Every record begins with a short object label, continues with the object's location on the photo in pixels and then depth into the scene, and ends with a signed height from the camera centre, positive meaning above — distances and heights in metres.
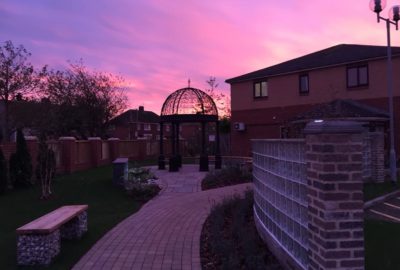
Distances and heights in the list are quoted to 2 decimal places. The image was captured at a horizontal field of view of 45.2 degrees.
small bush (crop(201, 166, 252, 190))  16.87 -1.33
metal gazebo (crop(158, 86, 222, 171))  21.20 +1.35
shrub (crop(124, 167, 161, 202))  14.68 -1.39
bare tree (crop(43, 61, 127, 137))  42.00 +3.87
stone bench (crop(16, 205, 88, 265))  6.92 -1.44
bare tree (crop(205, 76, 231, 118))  49.53 +3.12
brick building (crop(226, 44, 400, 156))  27.16 +3.37
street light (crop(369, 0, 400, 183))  16.55 +3.98
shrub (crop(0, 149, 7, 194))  15.36 -1.00
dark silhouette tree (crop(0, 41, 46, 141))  30.89 +4.32
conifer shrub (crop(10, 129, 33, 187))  16.59 -0.73
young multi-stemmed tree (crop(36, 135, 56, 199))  14.70 -0.66
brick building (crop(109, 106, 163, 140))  82.88 +3.25
